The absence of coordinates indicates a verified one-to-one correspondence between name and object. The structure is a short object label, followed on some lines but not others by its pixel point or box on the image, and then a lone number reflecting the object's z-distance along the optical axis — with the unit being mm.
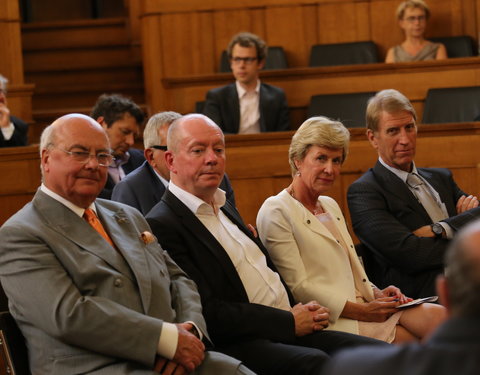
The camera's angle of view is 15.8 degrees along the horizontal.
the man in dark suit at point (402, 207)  6292
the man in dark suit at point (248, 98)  10345
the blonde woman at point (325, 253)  5577
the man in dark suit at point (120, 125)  7936
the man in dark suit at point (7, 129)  9498
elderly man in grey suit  4176
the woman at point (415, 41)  11754
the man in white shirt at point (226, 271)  4857
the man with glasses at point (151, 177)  6416
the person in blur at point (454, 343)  2069
